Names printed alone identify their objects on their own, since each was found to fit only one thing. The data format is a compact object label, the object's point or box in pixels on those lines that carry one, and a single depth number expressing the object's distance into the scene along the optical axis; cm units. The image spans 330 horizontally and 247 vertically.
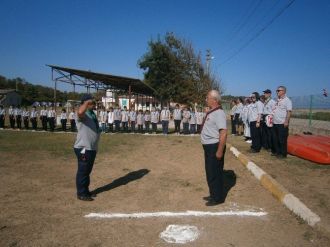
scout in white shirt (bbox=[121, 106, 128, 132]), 2133
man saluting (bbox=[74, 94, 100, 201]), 588
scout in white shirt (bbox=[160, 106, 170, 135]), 1961
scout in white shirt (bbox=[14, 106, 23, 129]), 2394
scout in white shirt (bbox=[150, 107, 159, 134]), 2128
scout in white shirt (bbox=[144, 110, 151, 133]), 2166
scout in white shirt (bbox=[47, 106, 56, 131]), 2273
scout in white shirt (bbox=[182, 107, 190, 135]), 1996
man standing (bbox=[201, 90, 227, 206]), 545
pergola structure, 2349
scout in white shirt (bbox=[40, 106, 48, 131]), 2286
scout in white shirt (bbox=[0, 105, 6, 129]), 2373
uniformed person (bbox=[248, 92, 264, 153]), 1068
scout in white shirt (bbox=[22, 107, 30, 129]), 2366
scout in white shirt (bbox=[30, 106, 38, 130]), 2331
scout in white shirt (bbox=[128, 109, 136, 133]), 2142
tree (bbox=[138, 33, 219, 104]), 3641
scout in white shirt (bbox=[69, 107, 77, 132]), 2182
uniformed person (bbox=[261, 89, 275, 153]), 1033
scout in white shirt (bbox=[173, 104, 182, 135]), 2031
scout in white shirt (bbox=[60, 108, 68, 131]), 2228
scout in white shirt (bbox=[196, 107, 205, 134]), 2017
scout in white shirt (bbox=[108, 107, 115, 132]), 2120
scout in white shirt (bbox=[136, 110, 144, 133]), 2144
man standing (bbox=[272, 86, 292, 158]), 901
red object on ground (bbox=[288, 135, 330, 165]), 862
